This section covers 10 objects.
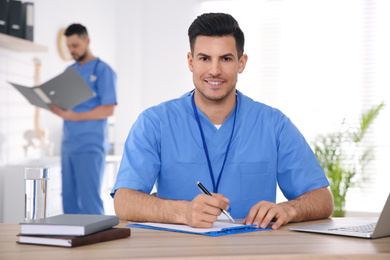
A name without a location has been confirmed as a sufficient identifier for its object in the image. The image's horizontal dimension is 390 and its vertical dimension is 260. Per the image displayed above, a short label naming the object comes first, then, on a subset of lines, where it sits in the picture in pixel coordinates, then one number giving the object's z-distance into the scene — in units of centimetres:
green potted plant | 427
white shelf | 349
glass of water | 132
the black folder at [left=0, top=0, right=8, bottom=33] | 350
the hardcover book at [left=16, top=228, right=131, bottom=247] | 100
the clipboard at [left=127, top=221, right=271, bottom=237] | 116
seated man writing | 170
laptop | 112
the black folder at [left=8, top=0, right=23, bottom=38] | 357
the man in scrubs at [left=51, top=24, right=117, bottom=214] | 364
